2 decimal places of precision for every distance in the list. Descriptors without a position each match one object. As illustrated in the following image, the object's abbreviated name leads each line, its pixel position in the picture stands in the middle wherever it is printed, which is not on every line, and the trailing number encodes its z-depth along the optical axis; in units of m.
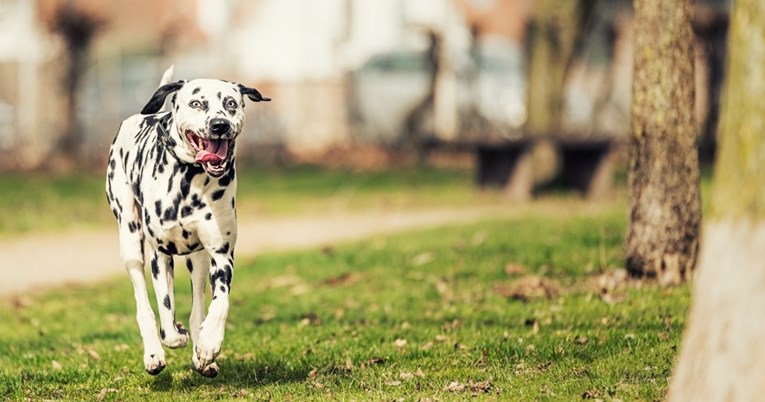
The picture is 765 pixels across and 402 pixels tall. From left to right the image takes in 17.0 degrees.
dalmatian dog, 11.74
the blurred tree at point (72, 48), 49.72
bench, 32.96
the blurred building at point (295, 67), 51.75
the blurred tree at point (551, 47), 35.27
